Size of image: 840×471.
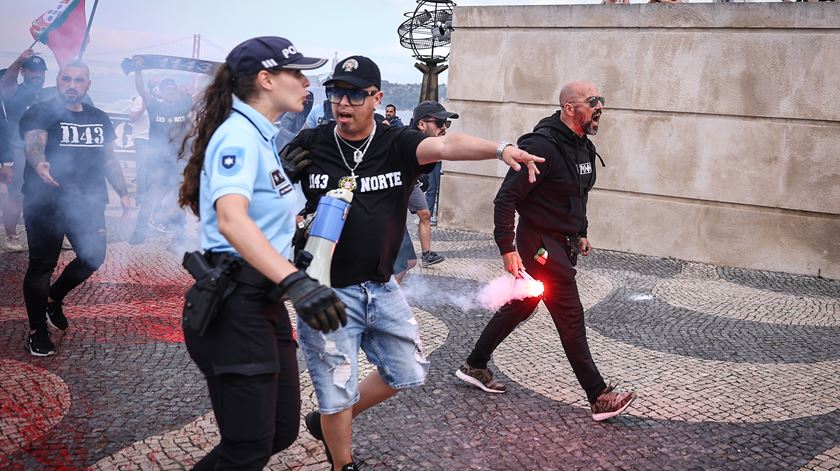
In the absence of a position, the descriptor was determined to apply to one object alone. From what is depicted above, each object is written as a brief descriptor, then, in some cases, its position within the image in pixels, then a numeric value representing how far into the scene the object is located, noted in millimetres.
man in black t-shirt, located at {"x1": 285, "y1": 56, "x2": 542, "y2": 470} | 3105
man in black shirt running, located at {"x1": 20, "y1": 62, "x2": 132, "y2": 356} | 4930
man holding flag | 8203
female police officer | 2209
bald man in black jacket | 4207
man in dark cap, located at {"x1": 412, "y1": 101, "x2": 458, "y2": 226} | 7199
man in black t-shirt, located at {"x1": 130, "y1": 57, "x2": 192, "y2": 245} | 9438
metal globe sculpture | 12859
